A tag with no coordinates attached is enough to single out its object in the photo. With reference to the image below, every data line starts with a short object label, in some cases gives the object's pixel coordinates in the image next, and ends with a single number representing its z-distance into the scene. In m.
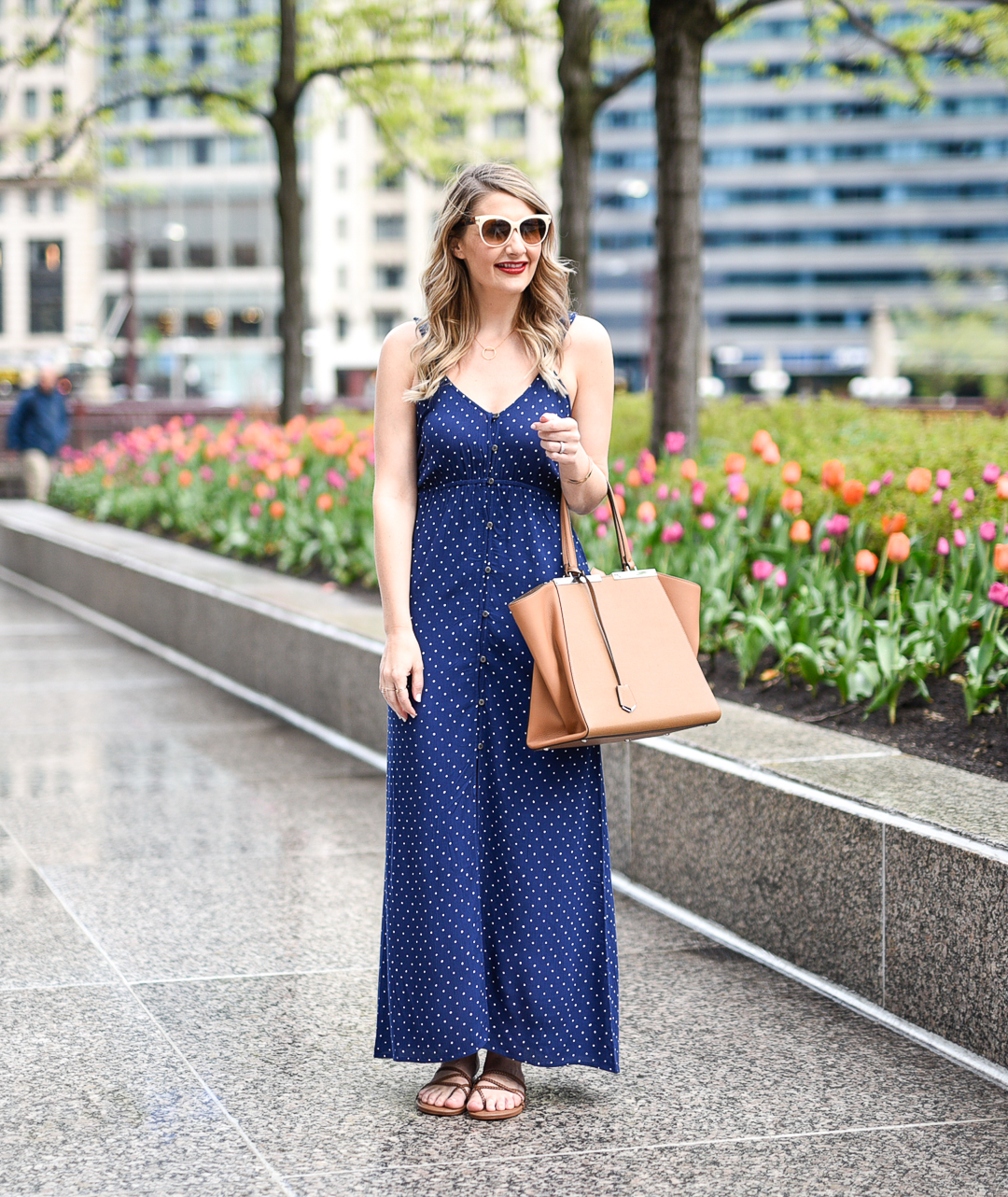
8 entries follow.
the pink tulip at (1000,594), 4.82
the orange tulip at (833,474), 6.43
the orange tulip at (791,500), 6.41
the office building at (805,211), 95.50
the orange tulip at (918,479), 6.12
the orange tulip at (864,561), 5.73
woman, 3.53
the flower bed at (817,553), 5.61
